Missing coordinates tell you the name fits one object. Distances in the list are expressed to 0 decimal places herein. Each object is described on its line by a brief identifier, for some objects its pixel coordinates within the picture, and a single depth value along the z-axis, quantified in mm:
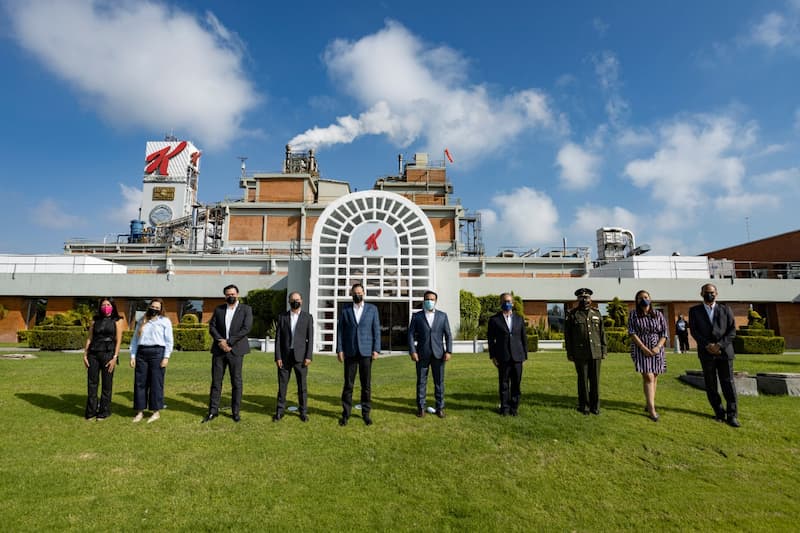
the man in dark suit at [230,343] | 6430
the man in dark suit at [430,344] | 6664
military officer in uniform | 6684
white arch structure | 17781
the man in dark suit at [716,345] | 6418
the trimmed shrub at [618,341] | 17594
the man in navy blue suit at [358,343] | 6379
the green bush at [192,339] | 17047
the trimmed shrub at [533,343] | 17672
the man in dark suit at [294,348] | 6488
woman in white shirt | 6461
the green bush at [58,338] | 17016
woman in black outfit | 6496
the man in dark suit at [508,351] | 6645
